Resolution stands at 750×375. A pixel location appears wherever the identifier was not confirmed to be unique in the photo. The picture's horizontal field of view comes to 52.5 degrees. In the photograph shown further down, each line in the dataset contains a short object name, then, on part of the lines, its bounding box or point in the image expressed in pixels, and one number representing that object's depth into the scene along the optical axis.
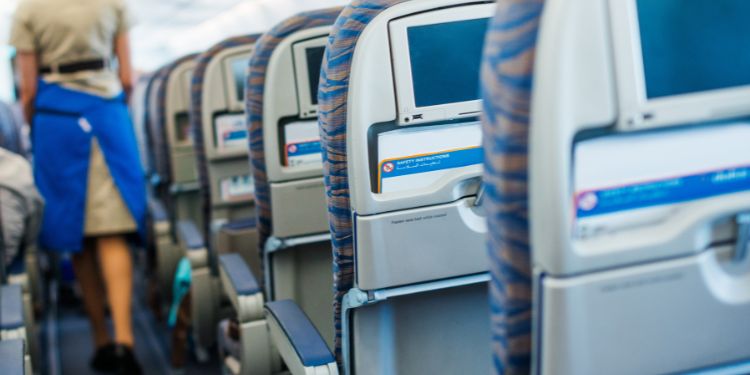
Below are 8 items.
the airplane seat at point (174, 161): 4.09
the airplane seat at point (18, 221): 2.87
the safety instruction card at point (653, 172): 0.91
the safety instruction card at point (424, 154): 1.57
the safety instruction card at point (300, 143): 2.30
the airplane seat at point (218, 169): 3.15
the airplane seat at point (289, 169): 2.20
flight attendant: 3.33
